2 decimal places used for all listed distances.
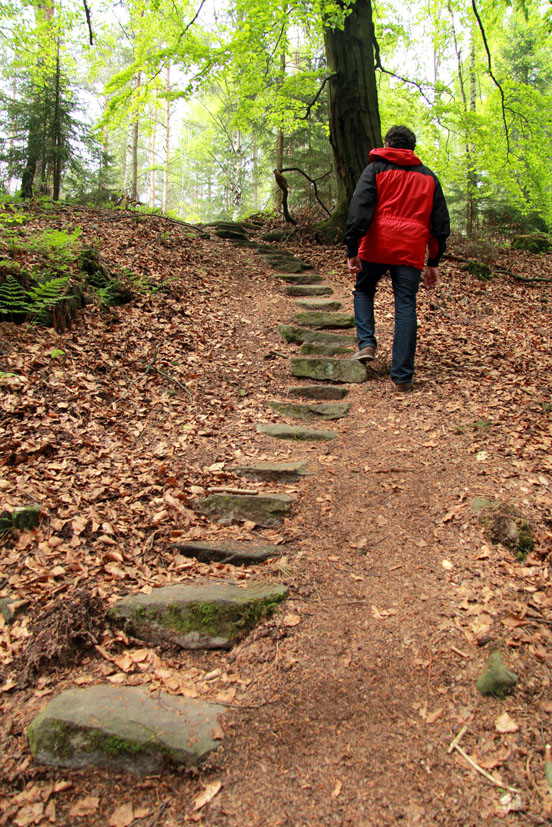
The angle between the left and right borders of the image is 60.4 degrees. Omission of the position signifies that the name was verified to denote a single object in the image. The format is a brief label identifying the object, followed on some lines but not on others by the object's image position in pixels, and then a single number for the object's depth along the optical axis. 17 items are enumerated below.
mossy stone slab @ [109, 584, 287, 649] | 2.43
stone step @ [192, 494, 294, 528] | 3.32
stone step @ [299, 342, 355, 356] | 5.89
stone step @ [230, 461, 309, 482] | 3.71
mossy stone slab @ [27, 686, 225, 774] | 1.86
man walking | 4.60
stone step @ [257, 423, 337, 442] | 4.33
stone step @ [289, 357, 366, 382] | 5.36
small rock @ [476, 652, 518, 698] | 1.95
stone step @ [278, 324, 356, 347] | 6.19
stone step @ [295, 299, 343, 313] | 7.31
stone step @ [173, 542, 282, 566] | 2.93
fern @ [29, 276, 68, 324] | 5.07
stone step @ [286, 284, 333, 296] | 8.08
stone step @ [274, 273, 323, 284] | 8.59
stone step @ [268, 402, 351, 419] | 4.77
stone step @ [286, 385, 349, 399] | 5.11
